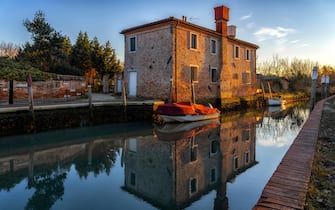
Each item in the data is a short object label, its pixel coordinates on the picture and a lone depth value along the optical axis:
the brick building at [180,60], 17.14
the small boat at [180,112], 13.27
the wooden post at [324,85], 24.00
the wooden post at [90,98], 12.93
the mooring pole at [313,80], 13.36
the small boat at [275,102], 26.53
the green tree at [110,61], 27.37
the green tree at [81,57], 25.52
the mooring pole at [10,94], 12.95
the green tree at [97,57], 26.53
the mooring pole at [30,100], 10.98
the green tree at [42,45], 22.58
